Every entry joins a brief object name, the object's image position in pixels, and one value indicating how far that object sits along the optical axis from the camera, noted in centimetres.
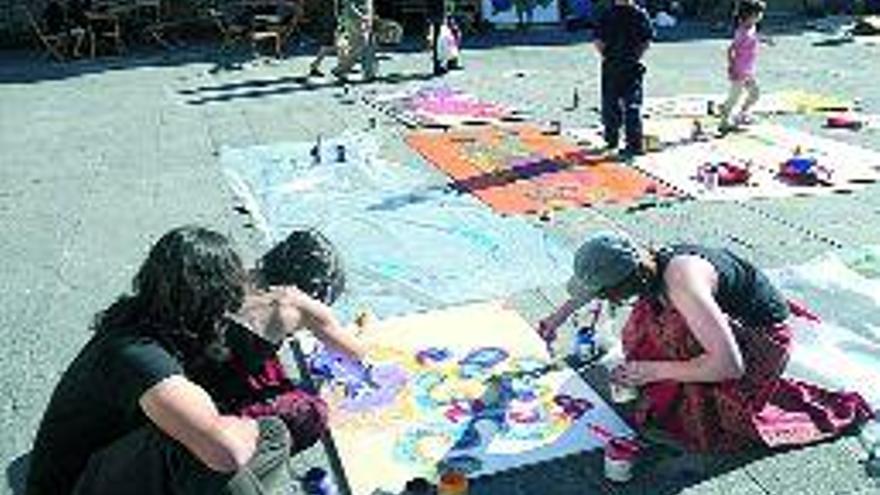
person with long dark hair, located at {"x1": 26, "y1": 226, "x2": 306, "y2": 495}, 346
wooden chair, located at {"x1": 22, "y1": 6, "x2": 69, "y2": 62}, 1911
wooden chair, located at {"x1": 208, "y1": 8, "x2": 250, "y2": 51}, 1955
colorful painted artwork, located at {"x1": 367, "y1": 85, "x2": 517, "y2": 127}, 1264
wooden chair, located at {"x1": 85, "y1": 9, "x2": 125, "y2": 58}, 1931
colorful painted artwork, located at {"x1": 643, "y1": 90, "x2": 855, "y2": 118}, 1273
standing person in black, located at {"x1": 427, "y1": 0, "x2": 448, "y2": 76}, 1588
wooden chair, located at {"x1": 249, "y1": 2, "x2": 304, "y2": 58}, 1841
